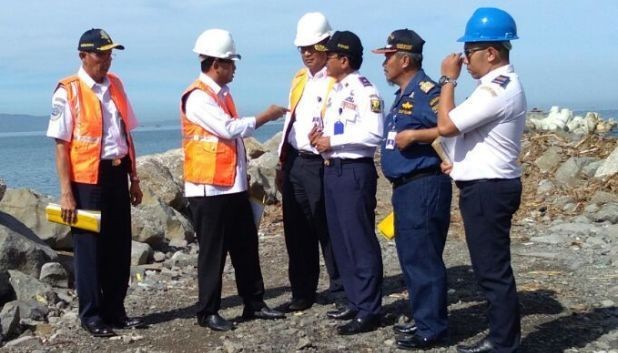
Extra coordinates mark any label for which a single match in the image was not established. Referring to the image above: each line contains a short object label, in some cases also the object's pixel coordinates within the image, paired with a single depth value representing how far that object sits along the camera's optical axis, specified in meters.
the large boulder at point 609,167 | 12.54
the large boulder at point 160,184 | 11.24
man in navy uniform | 5.34
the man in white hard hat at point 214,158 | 6.01
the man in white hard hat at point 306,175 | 6.26
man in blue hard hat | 4.82
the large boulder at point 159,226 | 9.58
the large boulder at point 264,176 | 12.02
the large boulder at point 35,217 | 9.16
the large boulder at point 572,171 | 13.09
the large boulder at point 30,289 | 7.27
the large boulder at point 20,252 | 7.76
